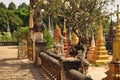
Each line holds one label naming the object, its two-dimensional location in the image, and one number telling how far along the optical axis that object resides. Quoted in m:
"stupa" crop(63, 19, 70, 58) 11.82
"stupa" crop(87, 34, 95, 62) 11.20
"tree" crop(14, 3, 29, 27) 40.24
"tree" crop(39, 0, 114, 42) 7.85
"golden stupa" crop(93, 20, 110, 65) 10.58
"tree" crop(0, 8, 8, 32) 35.59
